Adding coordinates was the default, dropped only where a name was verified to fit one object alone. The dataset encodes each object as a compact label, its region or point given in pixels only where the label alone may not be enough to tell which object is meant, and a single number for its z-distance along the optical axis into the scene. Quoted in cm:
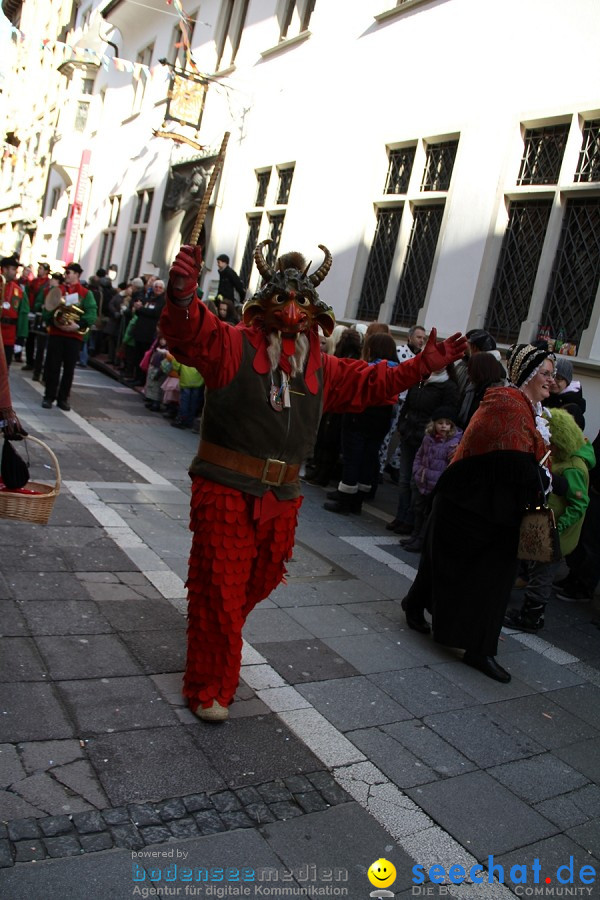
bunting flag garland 1777
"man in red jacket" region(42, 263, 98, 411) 1098
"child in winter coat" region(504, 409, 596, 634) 574
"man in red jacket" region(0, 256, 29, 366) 1202
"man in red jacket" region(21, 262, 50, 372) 1544
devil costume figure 362
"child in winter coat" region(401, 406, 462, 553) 711
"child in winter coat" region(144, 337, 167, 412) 1319
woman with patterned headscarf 462
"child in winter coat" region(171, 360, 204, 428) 1195
